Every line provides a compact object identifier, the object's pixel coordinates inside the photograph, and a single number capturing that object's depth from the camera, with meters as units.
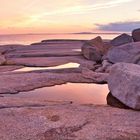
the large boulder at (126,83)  4.02
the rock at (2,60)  9.51
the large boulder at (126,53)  7.58
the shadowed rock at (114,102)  4.26
